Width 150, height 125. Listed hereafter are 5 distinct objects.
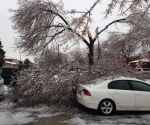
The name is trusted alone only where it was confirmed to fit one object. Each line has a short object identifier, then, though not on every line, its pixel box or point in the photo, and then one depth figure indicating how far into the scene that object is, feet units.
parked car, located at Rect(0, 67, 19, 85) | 46.91
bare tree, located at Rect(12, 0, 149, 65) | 50.24
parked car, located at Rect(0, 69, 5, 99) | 30.99
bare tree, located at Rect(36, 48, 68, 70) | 55.11
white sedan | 23.35
